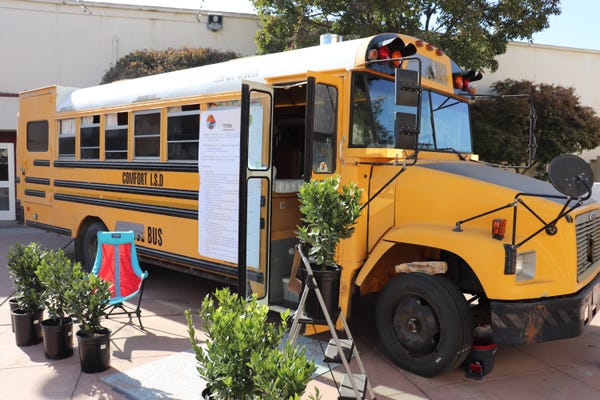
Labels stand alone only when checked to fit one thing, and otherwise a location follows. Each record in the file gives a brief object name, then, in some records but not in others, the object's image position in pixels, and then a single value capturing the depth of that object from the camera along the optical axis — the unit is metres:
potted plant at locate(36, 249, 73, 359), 3.94
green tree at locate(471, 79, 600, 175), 10.97
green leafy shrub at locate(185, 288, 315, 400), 2.09
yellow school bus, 3.46
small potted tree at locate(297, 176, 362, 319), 3.12
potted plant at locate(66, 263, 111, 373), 3.73
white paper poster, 4.67
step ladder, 3.00
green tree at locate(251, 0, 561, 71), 8.98
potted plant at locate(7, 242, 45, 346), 4.29
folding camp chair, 4.92
